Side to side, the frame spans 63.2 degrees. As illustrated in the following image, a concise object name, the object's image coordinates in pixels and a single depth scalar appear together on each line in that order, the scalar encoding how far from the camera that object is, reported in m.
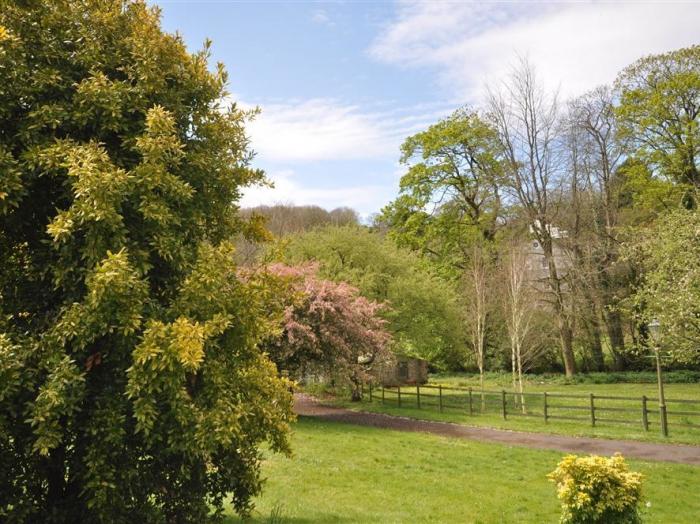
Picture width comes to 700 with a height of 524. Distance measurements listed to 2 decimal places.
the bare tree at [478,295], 23.17
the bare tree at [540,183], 33.44
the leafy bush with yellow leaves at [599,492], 7.07
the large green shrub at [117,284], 4.59
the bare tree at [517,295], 22.28
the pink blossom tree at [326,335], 19.34
